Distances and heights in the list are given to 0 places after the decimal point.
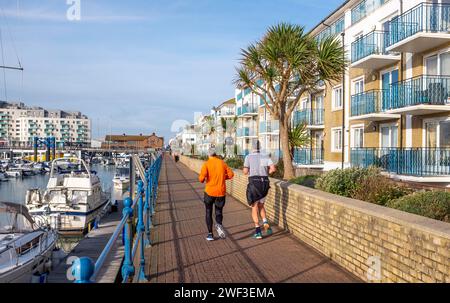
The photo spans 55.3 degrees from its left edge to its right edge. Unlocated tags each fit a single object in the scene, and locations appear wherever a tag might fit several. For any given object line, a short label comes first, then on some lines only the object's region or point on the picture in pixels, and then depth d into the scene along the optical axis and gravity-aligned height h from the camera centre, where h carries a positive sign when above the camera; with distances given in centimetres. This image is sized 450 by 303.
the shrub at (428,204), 646 -96
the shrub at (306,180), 1190 -105
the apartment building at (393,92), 1636 +236
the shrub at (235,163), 2217 -95
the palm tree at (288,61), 1477 +295
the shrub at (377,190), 835 -95
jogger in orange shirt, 829 -76
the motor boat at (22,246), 1153 -304
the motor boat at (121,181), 5107 -414
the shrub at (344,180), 919 -78
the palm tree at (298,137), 1833 +33
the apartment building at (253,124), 3991 +228
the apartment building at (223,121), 4426 +346
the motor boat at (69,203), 2292 -311
